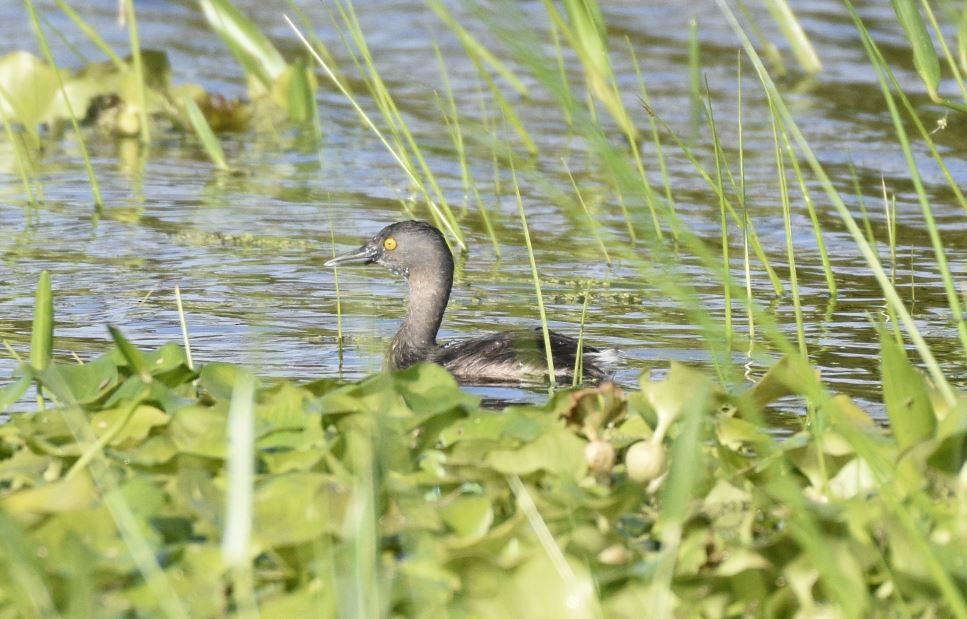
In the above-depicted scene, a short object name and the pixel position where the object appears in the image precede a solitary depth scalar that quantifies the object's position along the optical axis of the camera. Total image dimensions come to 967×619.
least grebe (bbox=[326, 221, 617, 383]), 11.99
